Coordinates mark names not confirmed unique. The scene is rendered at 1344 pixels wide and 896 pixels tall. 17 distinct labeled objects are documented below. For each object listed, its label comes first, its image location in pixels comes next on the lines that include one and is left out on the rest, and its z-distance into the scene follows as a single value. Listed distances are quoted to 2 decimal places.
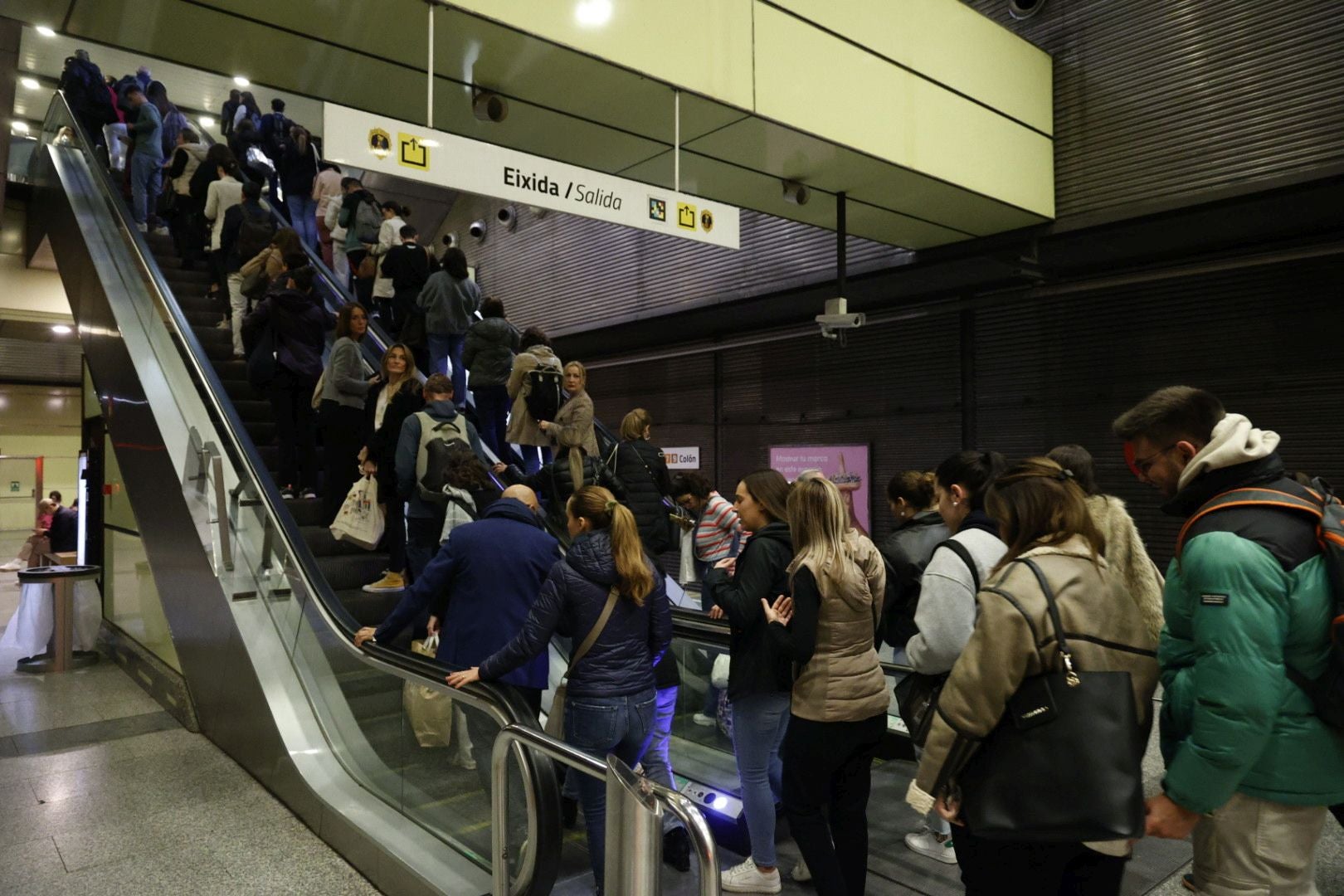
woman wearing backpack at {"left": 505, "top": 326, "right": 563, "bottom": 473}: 5.86
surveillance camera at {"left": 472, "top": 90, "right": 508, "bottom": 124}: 4.98
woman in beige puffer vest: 2.76
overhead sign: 3.41
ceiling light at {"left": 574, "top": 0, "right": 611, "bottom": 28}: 4.38
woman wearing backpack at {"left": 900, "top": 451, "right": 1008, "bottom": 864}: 2.29
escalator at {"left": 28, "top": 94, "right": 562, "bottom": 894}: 3.10
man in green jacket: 1.62
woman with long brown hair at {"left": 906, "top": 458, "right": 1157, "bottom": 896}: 1.77
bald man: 3.33
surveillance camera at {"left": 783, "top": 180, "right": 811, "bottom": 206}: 6.23
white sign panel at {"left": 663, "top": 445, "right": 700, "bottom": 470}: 10.72
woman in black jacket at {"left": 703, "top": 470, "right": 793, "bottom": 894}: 3.01
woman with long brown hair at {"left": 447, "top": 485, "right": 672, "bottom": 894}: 2.93
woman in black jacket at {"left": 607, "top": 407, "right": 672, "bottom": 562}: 5.20
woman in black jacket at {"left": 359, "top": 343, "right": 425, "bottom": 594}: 5.08
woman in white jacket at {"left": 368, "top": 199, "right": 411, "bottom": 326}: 7.61
